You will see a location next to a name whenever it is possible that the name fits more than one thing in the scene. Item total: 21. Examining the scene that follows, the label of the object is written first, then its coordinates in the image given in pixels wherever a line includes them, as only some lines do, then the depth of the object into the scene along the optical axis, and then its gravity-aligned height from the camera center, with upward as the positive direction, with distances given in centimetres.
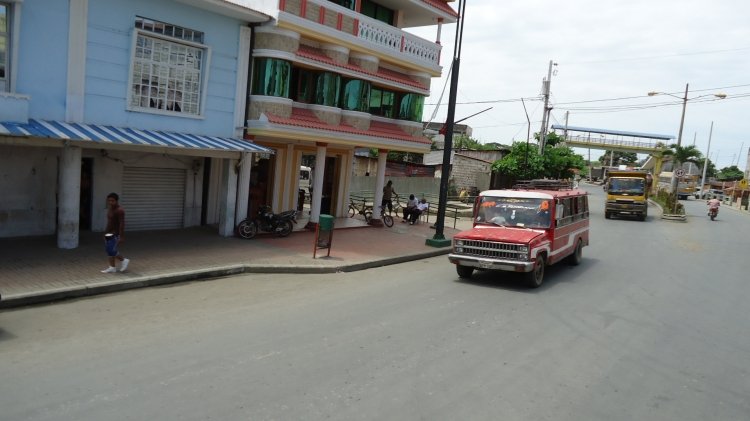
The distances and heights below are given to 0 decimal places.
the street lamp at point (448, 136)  1619 +113
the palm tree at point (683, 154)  3766 +294
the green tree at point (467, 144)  5890 +346
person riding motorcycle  3166 -47
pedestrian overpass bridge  8019 +728
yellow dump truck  2916 -27
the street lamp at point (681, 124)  3058 +472
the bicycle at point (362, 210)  2115 -195
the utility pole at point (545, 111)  3625 +504
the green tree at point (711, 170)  10774 +579
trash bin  1338 -159
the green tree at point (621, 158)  11562 +708
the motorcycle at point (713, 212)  3171 -85
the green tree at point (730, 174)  11658 +584
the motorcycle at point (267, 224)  1498 -205
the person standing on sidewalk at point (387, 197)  2162 -126
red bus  1101 -122
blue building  1074 +71
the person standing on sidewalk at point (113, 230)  970 -170
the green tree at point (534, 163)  3384 +113
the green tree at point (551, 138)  3878 +319
